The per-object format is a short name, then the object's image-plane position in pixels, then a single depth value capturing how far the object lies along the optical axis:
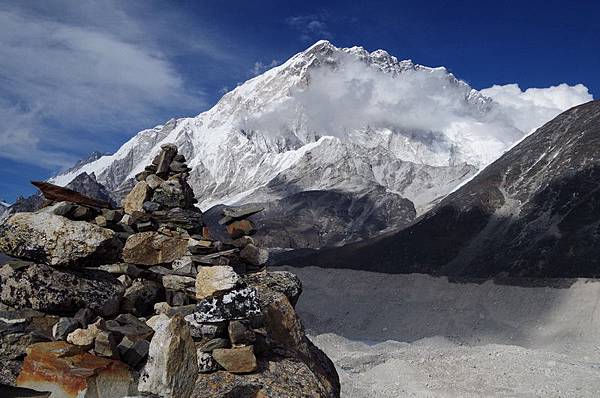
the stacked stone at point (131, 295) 7.98
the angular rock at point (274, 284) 11.11
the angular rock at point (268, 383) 8.11
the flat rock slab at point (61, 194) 10.62
